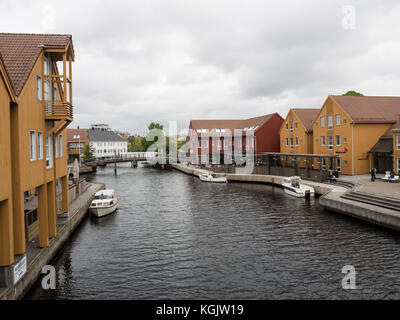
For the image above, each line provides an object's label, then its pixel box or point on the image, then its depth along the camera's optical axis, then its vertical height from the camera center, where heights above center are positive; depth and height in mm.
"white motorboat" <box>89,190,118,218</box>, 31759 -4991
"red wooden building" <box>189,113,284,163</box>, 74375 +3072
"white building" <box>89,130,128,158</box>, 142125 +4137
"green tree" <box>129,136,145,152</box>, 158575 +2538
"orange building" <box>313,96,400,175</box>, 46000 +2322
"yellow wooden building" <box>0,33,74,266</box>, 13219 +1108
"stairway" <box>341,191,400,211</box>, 26172 -4428
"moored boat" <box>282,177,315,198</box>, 39562 -4789
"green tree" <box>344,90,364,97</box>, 70575 +11241
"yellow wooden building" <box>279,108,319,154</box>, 59031 +3098
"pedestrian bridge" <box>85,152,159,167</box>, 94650 -2533
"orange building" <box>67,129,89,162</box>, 108056 +4061
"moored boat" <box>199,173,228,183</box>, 57797 -4895
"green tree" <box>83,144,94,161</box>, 106025 -472
